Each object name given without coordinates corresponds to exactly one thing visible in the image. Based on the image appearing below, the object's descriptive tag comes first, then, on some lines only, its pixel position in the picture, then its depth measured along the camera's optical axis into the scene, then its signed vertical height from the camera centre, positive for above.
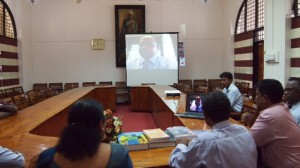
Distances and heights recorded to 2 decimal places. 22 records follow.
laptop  3.38 -0.46
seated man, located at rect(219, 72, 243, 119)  4.57 -0.50
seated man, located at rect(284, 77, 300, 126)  2.80 -0.26
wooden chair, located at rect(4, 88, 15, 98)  8.39 -0.61
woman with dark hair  1.19 -0.33
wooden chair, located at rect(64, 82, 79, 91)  10.16 -0.53
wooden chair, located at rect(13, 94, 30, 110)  5.21 -0.57
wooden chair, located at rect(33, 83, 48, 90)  10.35 -0.55
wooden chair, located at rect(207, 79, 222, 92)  10.11 -0.52
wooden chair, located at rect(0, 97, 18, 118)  3.40 -0.47
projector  5.78 -0.47
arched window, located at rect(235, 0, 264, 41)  8.41 +1.53
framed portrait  10.55 +1.70
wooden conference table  2.07 -0.56
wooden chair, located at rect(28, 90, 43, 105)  6.08 -0.56
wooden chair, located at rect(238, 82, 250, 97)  8.79 -0.58
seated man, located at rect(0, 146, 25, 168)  1.67 -0.50
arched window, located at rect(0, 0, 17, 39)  8.88 +1.50
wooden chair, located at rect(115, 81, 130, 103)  10.56 -0.74
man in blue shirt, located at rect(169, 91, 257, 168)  1.59 -0.42
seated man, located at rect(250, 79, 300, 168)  1.94 -0.46
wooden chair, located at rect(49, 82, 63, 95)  10.32 -0.56
